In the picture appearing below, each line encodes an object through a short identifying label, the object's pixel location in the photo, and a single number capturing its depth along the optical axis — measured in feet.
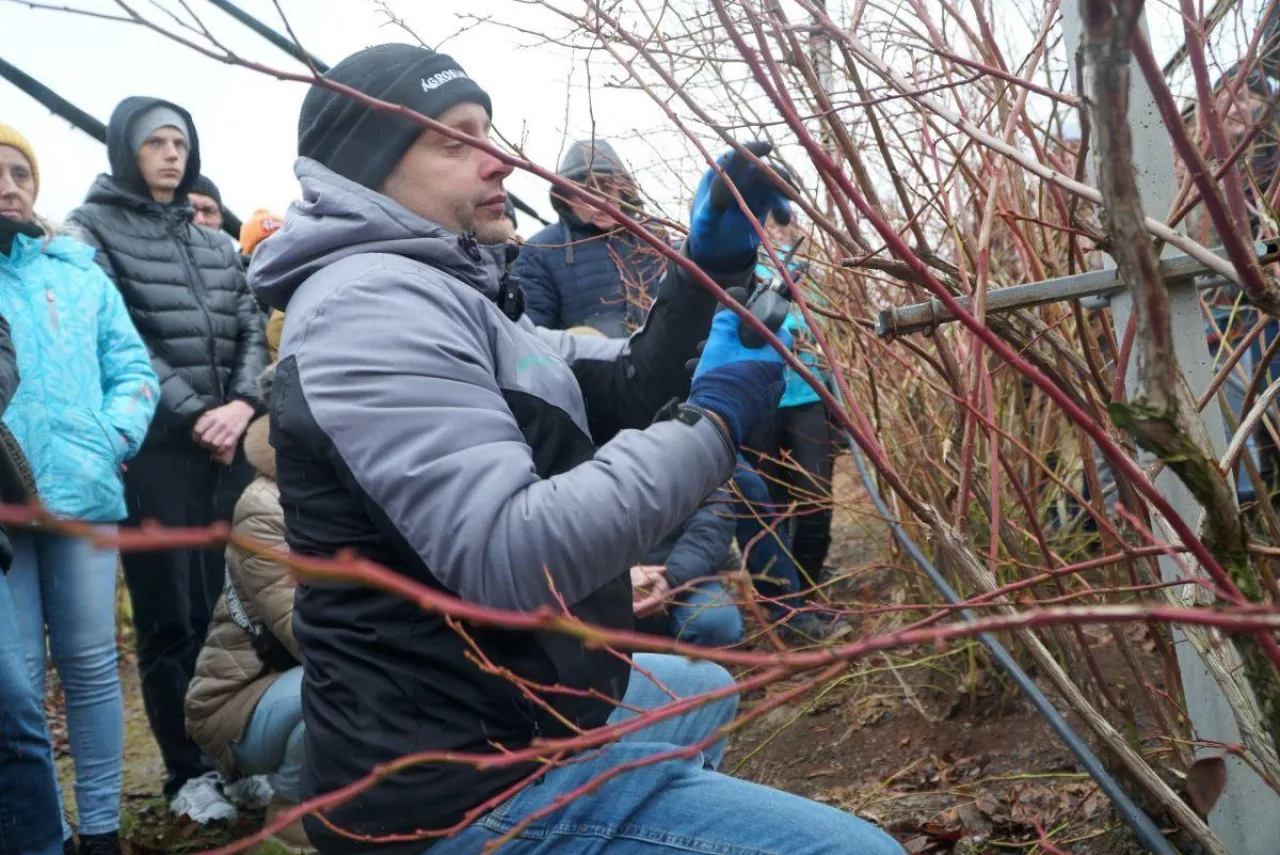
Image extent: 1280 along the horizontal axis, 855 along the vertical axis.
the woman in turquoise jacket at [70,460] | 9.71
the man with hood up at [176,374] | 11.42
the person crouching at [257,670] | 9.36
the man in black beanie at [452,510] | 4.70
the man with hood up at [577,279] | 14.20
